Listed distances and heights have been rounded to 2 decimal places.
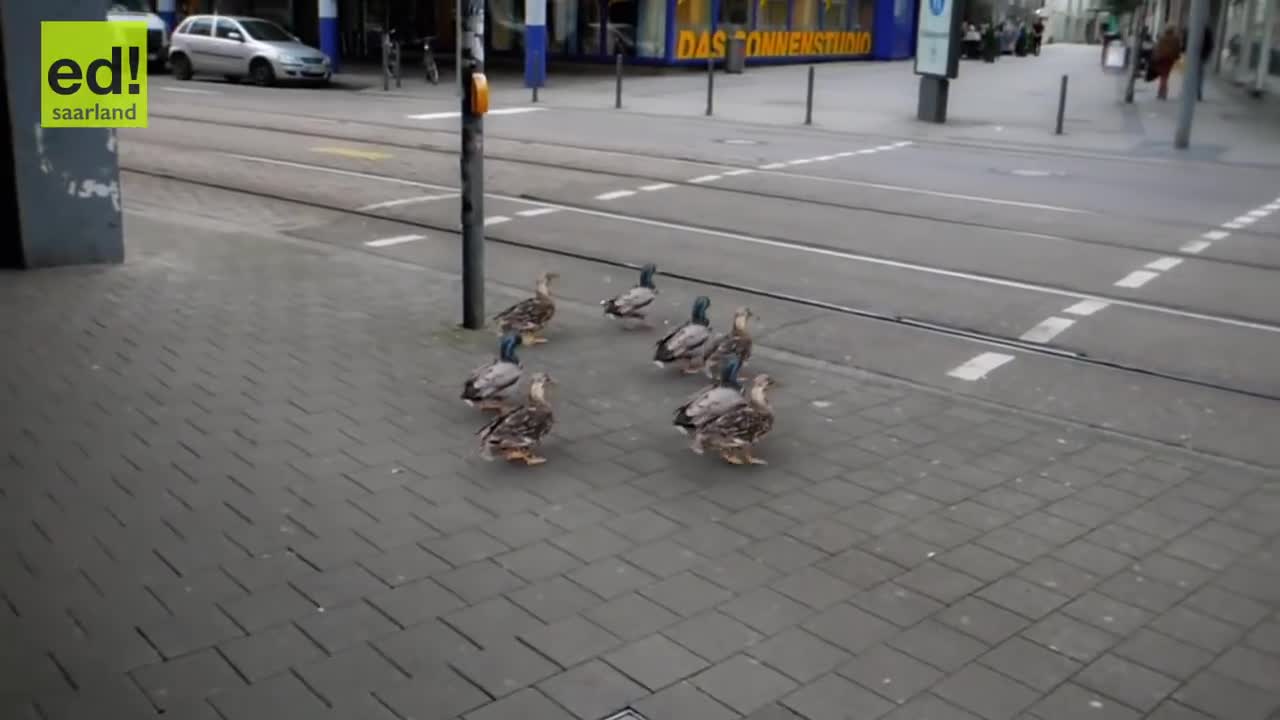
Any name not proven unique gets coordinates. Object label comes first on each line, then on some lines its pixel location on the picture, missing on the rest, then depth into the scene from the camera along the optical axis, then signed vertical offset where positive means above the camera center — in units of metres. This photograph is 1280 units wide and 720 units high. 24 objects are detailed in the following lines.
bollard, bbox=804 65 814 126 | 24.62 -0.97
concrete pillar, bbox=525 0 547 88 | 31.09 +0.39
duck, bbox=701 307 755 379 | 7.56 -1.71
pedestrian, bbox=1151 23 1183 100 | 31.33 +0.43
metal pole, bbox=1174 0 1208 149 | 20.62 +0.02
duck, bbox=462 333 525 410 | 6.69 -1.71
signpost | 24.39 +0.21
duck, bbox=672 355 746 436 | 6.29 -1.69
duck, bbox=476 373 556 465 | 6.11 -1.80
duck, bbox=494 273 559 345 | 8.27 -1.68
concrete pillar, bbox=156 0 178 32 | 42.34 +1.01
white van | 37.00 +0.10
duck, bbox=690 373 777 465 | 6.24 -1.81
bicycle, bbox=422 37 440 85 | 33.75 -0.42
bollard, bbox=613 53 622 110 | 26.92 -0.75
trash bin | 37.62 +0.12
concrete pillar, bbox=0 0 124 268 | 9.75 -1.05
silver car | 31.91 -0.21
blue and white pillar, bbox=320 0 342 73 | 35.16 +0.48
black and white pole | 8.33 -0.85
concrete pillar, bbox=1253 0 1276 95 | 33.25 +0.59
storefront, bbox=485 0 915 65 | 37.50 +0.89
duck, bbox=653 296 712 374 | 7.62 -1.68
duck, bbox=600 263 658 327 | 8.72 -1.65
